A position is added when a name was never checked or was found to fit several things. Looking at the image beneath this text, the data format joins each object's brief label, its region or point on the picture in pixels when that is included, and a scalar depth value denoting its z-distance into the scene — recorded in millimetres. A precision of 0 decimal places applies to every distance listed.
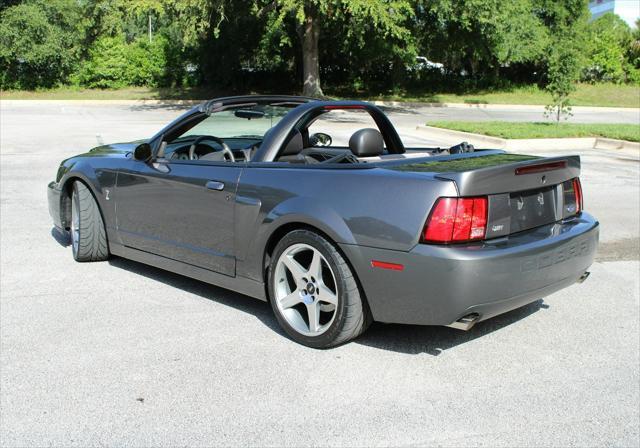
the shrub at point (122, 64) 37312
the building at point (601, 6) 121438
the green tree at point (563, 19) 40562
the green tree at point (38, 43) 35500
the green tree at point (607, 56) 43188
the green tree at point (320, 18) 25344
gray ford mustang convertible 3730
